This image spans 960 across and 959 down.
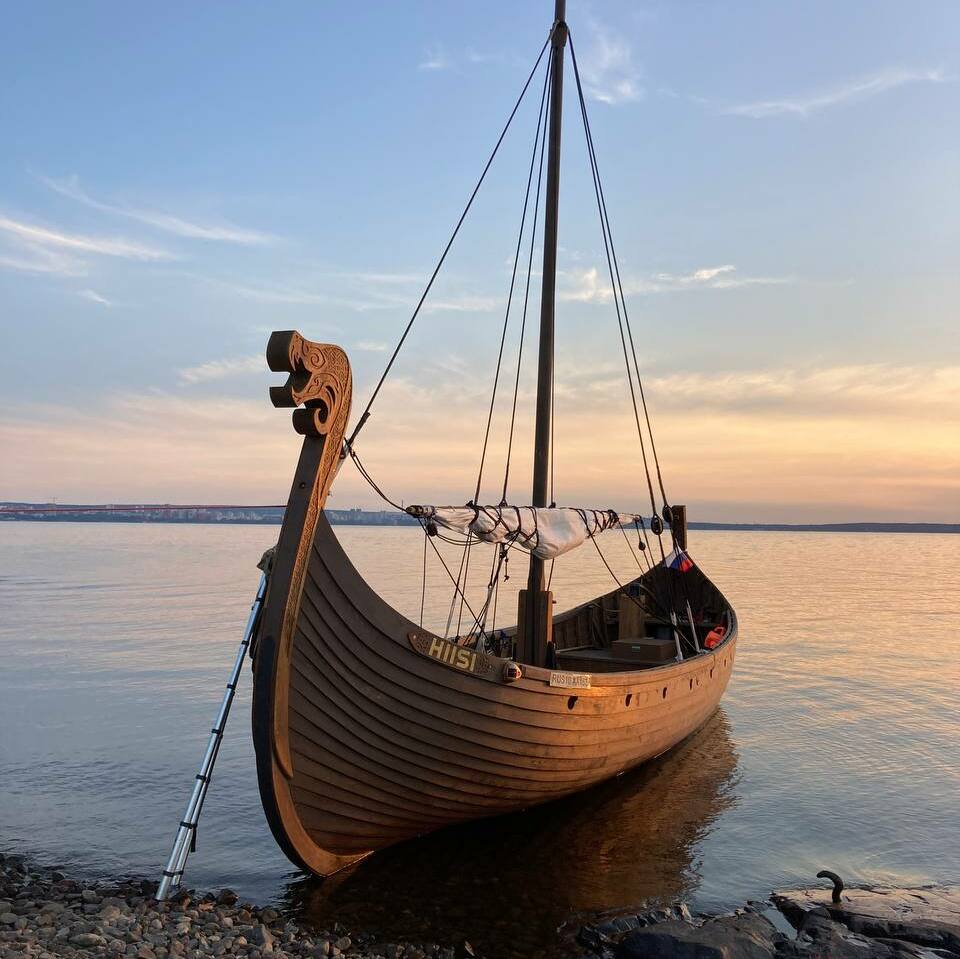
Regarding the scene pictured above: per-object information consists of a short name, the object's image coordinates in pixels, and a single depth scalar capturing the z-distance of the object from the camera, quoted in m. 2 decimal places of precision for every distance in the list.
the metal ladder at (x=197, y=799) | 7.97
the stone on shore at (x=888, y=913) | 8.12
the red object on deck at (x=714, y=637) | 16.52
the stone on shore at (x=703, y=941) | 7.24
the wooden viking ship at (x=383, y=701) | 7.65
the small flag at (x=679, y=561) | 17.28
